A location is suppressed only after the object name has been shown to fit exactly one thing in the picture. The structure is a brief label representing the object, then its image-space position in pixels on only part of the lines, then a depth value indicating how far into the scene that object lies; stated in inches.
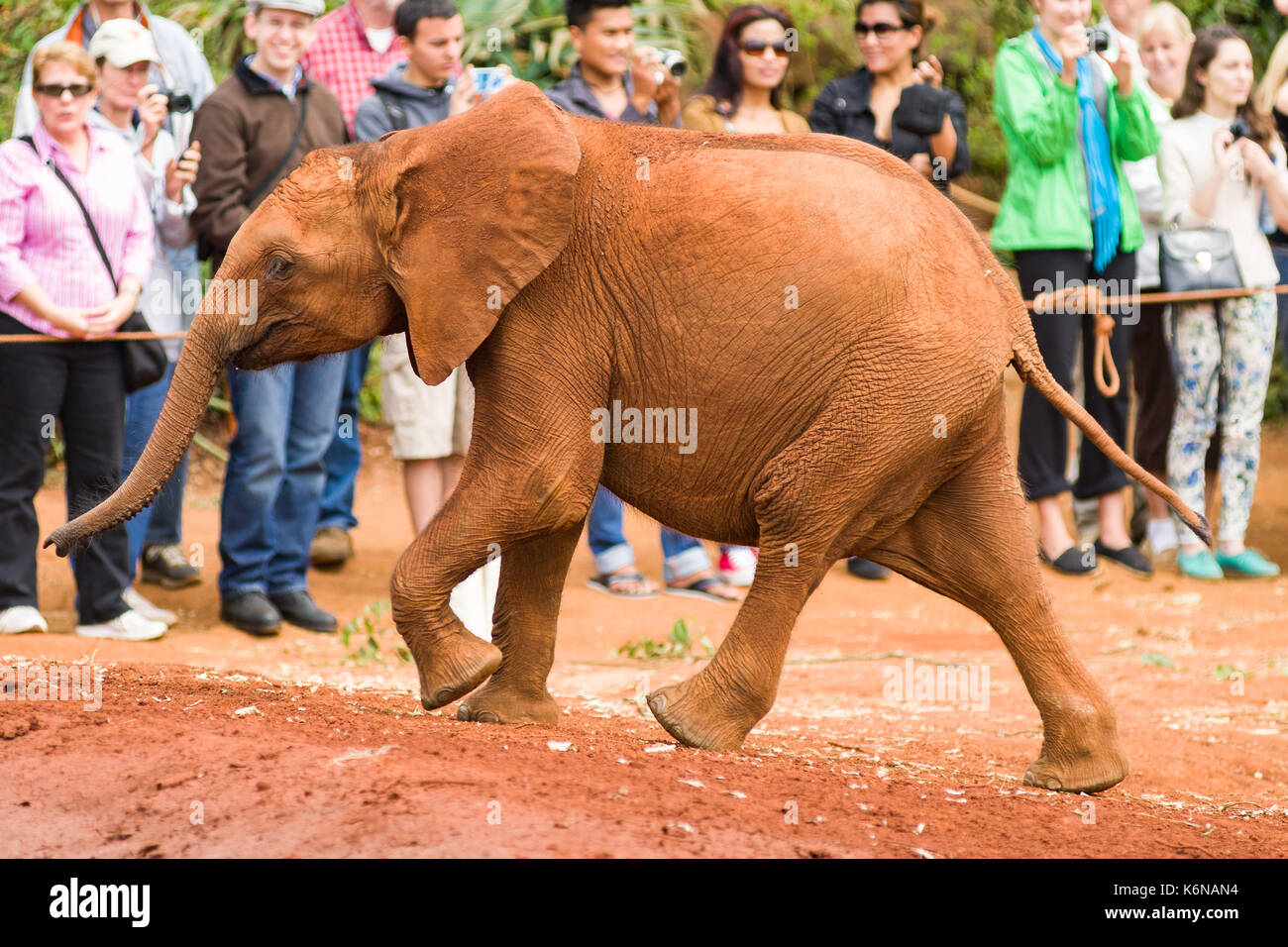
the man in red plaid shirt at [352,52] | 402.9
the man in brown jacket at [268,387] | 338.0
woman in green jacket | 382.9
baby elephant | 198.5
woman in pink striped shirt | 309.1
